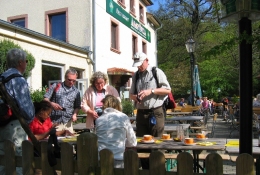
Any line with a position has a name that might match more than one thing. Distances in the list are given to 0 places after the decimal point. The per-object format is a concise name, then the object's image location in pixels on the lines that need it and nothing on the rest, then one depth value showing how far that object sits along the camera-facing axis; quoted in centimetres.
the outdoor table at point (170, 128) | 581
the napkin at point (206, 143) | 364
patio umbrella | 1885
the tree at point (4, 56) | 862
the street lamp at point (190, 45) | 1223
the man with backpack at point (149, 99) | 432
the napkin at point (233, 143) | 363
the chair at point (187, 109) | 1304
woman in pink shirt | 464
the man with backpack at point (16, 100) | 286
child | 413
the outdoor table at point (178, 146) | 345
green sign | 1593
